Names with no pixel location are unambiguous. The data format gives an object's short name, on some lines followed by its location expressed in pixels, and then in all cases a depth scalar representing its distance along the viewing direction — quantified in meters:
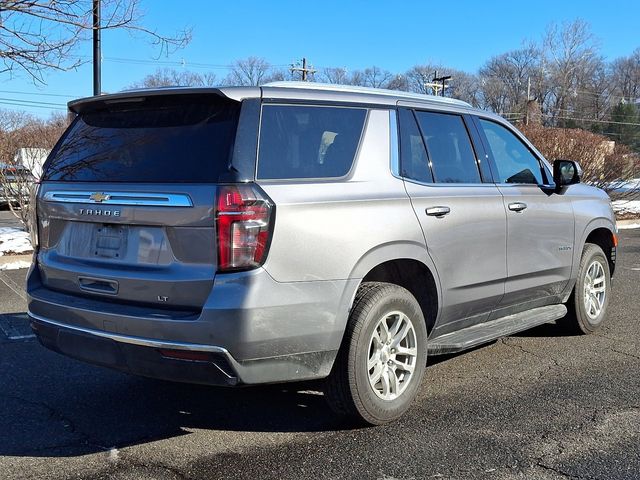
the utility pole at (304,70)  55.08
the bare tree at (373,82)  84.06
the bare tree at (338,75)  76.81
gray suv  3.18
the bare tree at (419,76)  83.62
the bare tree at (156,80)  51.04
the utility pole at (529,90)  68.56
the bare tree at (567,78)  69.69
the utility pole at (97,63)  11.28
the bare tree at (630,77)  85.12
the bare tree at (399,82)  82.59
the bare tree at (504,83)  83.69
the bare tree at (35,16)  8.17
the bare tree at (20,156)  11.53
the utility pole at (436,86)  52.93
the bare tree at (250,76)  67.34
